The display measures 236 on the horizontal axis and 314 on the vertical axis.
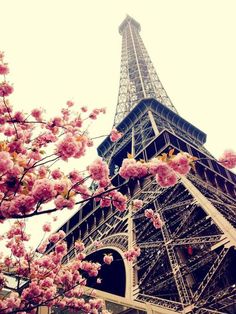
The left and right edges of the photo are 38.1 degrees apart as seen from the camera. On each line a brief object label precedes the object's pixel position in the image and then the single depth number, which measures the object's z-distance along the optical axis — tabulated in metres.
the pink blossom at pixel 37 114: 7.65
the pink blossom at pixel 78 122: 8.72
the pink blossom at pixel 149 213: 9.17
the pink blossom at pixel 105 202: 6.25
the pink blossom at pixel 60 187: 5.02
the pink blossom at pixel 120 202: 5.74
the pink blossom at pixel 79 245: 9.28
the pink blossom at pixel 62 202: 4.98
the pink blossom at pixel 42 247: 11.80
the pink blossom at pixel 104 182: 5.85
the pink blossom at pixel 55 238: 10.98
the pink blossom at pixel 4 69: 7.39
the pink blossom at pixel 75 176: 6.17
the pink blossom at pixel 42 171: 5.97
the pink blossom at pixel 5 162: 4.43
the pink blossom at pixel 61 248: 9.95
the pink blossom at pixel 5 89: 6.98
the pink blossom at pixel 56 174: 6.22
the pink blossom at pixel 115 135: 9.16
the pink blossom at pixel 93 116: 9.50
